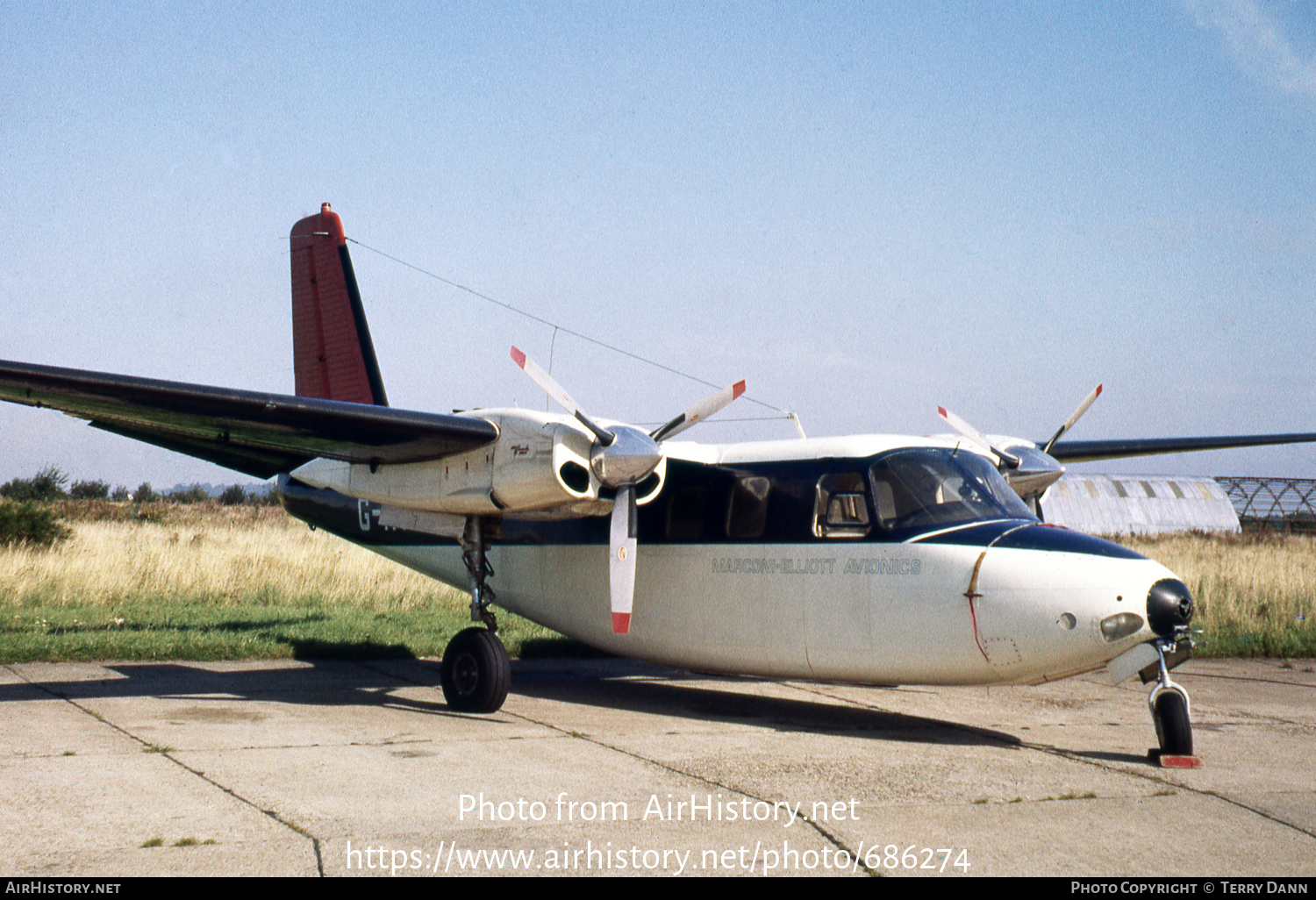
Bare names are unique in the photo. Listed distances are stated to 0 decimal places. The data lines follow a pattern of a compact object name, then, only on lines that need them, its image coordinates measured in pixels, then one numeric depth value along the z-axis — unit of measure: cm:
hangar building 4222
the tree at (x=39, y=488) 4284
